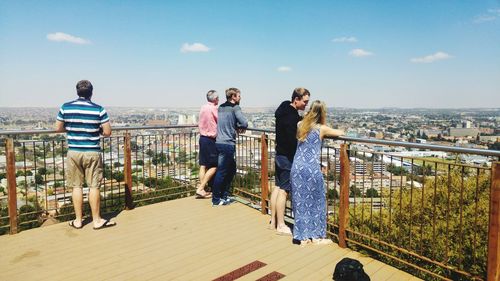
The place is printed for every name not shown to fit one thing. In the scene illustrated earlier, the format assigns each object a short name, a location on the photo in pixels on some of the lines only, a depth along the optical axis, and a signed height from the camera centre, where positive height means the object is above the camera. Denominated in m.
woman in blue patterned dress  4.05 -0.79
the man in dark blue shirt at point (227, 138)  5.75 -0.39
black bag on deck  3.05 -1.39
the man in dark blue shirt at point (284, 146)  4.38 -0.41
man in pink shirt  6.14 -0.38
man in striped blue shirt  4.42 -0.28
